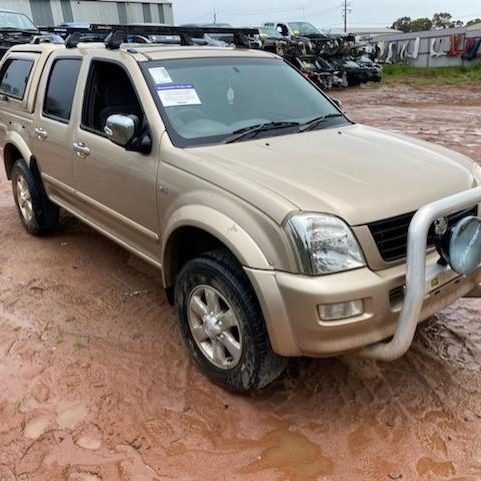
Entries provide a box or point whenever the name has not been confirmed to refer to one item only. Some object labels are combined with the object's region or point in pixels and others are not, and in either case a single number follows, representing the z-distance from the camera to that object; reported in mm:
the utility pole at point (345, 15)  67775
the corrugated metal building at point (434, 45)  25938
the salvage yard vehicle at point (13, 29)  13016
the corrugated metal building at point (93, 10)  29672
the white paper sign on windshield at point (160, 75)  3420
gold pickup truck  2438
